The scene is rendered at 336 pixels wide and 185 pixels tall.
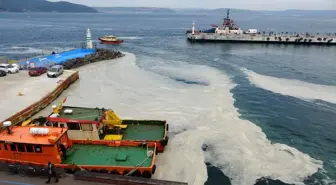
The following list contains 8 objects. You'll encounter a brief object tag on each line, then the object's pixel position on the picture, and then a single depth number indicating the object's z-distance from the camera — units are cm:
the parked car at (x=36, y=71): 4019
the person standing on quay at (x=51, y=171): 1483
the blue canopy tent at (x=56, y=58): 4735
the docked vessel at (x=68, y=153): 1686
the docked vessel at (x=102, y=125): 2047
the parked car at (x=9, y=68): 4138
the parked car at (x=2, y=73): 4008
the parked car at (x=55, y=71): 3962
